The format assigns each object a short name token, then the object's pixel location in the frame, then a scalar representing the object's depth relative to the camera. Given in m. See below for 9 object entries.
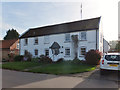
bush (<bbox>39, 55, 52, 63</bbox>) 18.02
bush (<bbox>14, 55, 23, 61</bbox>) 21.91
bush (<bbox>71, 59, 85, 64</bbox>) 15.06
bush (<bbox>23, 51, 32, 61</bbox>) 20.85
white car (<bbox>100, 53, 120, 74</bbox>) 7.34
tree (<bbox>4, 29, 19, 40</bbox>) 45.05
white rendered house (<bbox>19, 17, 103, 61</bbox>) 16.06
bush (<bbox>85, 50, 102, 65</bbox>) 13.59
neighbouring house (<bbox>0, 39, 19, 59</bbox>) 27.77
